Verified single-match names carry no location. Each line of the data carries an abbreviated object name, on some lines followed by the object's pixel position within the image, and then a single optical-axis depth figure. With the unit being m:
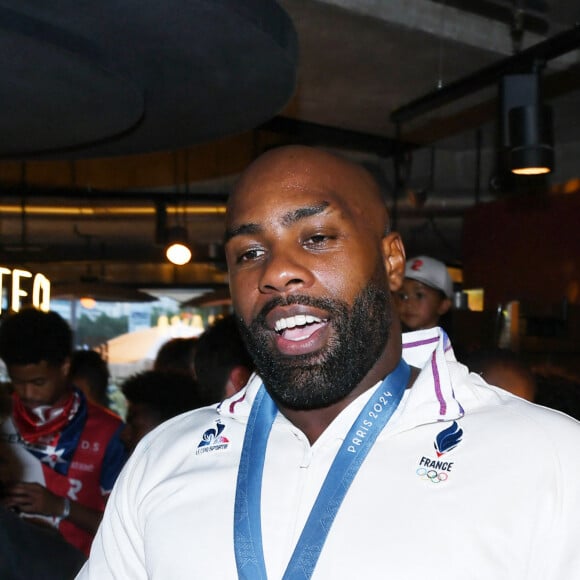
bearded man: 1.14
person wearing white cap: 3.86
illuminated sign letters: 4.33
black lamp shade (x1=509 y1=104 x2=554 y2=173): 4.33
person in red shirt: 2.87
